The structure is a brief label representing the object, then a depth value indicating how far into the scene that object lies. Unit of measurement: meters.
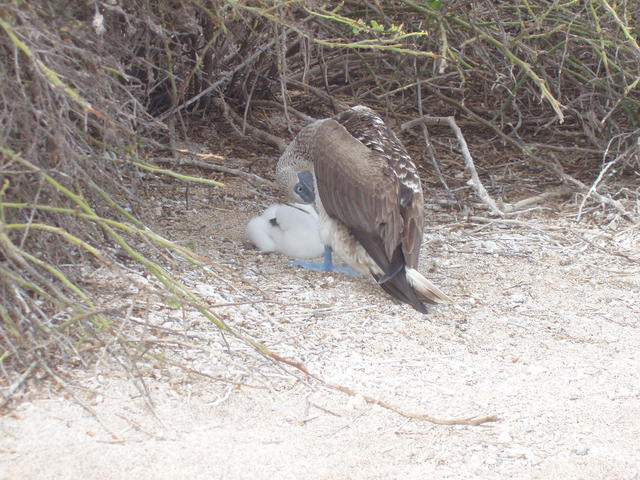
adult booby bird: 7.84
